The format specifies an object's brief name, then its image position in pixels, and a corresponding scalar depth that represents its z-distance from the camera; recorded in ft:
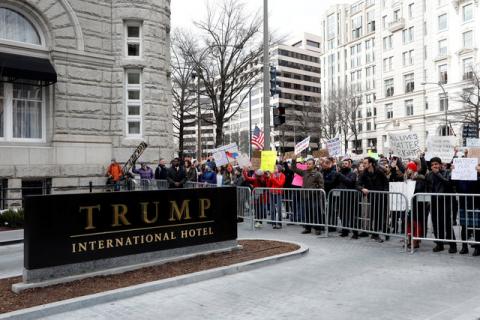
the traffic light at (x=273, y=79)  62.67
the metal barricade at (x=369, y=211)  33.12
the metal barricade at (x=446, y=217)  29.48
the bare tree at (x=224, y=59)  91.09
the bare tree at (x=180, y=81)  97.37
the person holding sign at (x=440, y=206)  30.35
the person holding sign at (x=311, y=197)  38.11
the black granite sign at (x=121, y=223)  22.31
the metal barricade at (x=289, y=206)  37.96
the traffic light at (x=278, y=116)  58.65
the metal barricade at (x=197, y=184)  49.89
